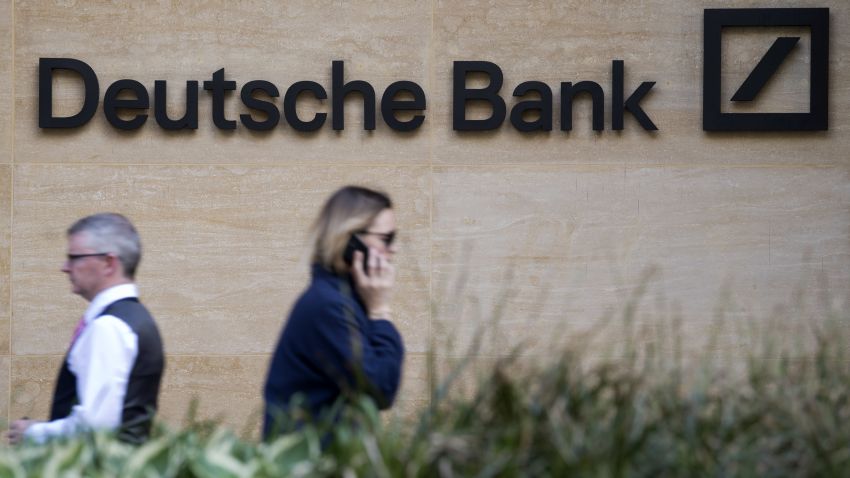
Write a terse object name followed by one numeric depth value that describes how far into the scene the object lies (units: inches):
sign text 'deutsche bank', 600.4
